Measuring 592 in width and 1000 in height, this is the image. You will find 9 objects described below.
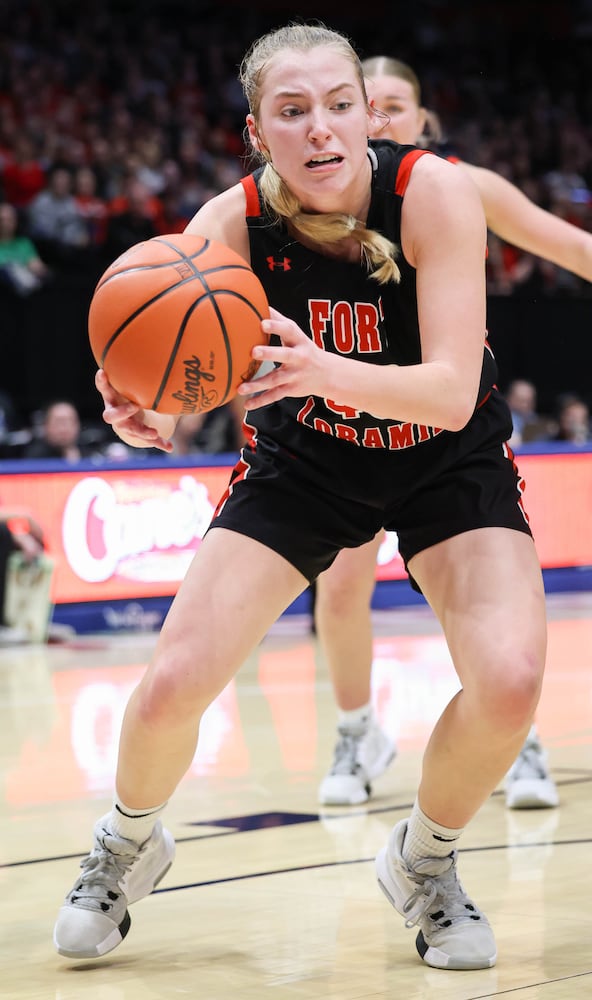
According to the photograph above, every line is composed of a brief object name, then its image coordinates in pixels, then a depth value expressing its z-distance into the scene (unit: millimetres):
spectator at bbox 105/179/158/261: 11766
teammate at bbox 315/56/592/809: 4238
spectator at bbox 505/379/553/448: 11695
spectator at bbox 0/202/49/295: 11133
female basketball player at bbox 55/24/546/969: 2760
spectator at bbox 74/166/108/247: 12031
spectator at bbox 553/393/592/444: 11734
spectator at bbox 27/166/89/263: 11656
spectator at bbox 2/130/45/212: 12125
